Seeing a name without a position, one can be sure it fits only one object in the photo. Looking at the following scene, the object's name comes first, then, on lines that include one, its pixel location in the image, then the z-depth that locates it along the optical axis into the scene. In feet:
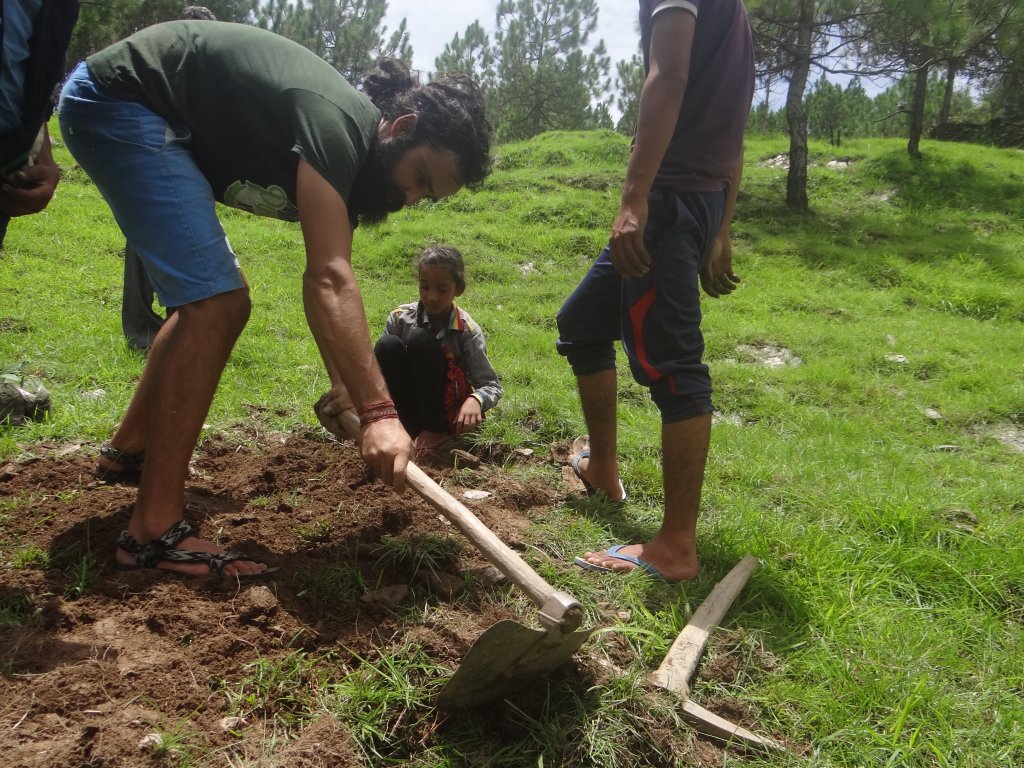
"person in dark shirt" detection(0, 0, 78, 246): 5.90
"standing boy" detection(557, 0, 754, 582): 7.66
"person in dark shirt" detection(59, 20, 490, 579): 6.49
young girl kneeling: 11.90
